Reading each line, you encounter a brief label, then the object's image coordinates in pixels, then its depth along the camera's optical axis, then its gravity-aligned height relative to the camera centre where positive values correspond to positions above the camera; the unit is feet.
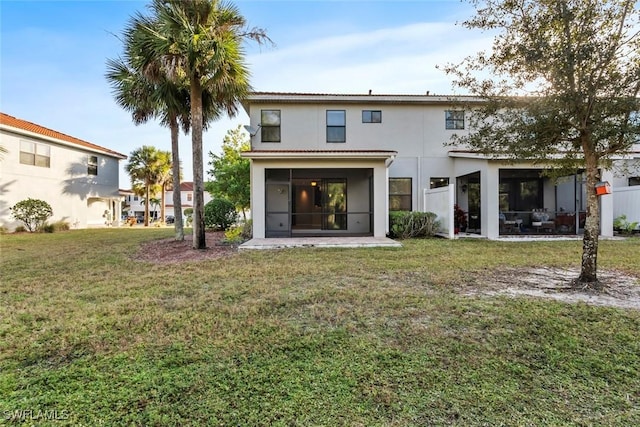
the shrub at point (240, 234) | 40.14 -2.93
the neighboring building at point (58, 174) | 57.88 +8.25
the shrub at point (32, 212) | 57.82 +0.24
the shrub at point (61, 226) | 63.21 -2.54
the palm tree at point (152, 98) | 37.01 +13.84
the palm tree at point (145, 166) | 96.58 +14.21
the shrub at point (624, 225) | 43.65 -2.21
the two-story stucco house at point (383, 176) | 40.96 +5.27
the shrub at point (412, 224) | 41.50 -1.79
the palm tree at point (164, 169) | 99.35 +13.66
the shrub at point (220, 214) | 56.85 -0.38
